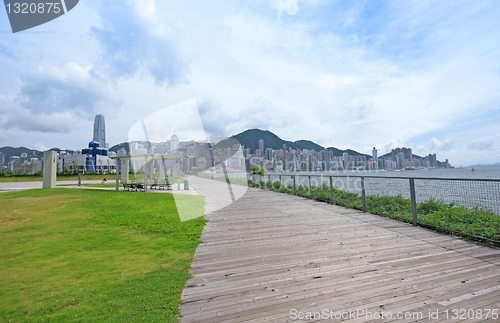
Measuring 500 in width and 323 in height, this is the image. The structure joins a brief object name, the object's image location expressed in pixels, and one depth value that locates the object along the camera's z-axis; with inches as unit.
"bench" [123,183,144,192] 725.4
